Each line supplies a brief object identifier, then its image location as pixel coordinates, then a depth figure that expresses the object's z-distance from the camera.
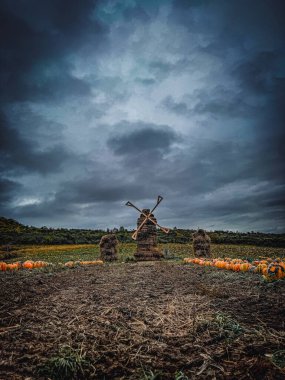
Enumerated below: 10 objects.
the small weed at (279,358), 2.50
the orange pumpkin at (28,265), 12.26
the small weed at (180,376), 2.35
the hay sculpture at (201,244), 17.19
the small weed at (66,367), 2.51
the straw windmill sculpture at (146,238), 17.61
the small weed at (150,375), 2.40
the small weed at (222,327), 3.24
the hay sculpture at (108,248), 17.05
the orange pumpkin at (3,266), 11.57
